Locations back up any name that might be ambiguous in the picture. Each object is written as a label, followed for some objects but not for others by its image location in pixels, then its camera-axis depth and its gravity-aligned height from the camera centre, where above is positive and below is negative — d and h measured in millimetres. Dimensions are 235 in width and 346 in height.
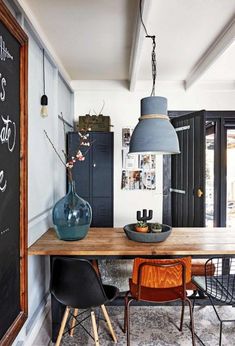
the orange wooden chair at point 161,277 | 1917 -753
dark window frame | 4109 +63
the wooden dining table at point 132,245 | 2012 -575
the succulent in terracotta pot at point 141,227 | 2319 -470
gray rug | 2270 -1387
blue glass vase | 2287 -388
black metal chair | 2039 -915
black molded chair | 1890 -795
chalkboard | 1445 -32
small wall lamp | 2525 +596
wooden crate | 3844 +672
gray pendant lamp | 2184 +318
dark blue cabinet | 3758 -70
